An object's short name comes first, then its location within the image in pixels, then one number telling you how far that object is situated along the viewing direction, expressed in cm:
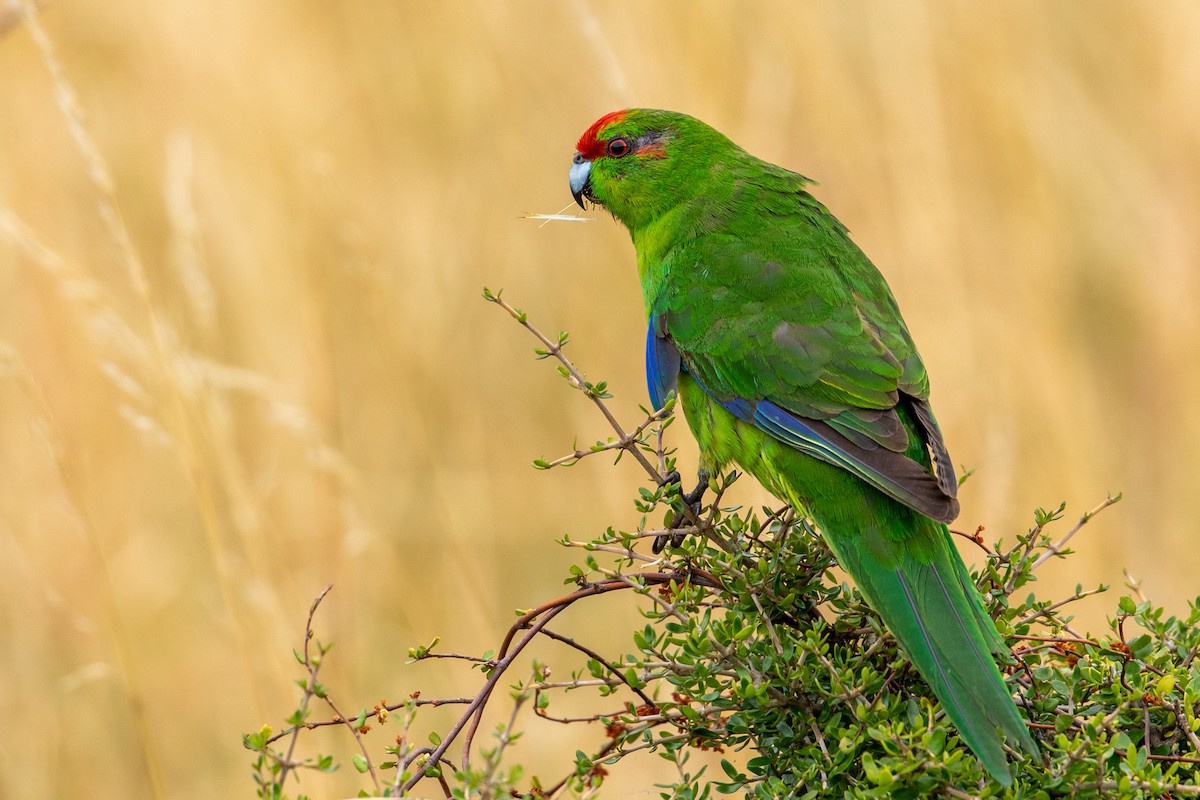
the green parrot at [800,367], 529
